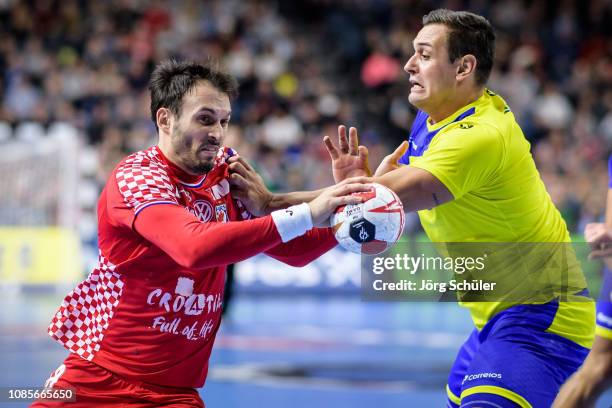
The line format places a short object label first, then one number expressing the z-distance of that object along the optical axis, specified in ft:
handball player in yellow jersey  28.53
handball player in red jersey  28.86
